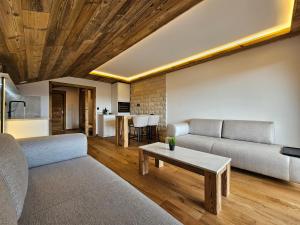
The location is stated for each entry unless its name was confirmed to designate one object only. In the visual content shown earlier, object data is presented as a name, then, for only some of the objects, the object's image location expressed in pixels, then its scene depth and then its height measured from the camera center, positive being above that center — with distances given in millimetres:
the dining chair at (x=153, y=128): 4230 -556
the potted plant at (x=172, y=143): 1907 -453
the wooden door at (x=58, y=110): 6621 +86
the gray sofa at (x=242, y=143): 1778 -551
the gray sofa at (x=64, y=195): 663 -519
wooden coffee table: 1315 -593
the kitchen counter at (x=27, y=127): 2212 -263
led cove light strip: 2075 +1256
